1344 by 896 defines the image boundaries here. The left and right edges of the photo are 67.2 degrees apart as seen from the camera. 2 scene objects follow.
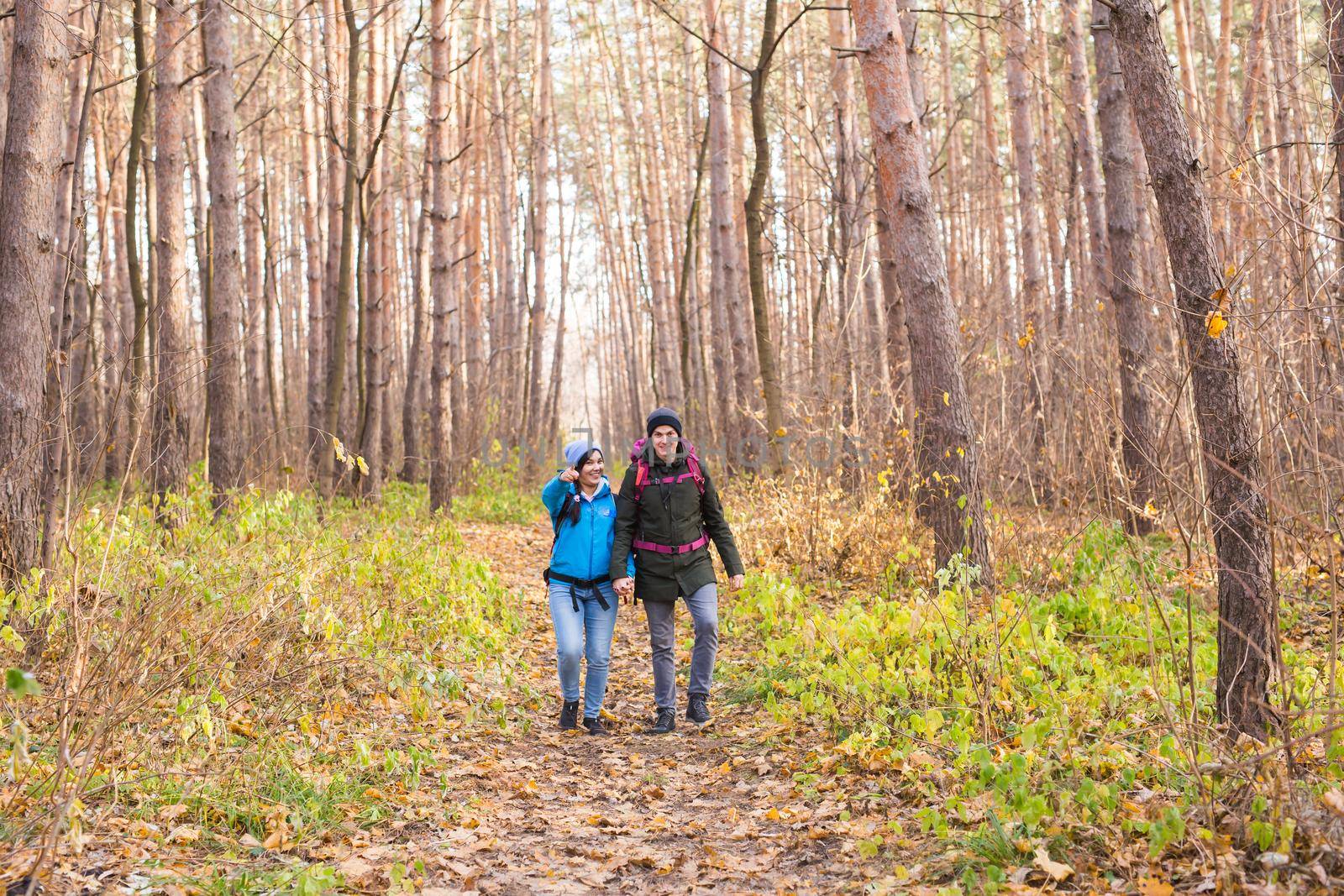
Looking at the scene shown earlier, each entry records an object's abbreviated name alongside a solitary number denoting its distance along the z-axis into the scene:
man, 5.68
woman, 5.68
